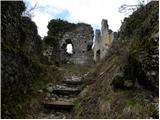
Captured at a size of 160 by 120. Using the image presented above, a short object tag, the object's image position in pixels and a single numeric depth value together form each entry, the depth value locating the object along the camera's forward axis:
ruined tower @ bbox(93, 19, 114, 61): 8.48
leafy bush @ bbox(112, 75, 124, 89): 2.86
